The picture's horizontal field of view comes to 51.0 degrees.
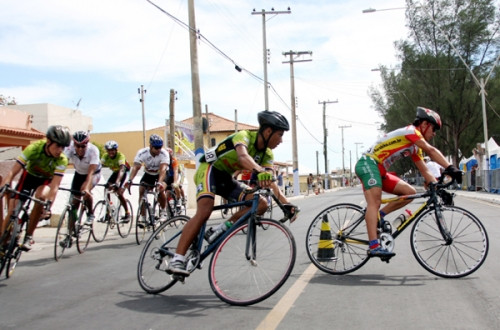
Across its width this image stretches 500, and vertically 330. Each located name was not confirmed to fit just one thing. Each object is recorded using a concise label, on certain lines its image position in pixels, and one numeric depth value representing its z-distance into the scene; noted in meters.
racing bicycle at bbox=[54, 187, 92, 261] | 8.27
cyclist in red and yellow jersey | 5.93
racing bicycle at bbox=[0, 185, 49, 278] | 6.18
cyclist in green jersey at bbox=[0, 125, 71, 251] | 6.63
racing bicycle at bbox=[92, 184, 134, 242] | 10.41
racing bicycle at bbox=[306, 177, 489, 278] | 5.95
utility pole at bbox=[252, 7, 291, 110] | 35.66
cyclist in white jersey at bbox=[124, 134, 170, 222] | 10.20
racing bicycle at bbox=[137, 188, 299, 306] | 4.77
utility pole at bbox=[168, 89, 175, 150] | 30.39
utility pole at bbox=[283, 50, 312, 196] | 47.51
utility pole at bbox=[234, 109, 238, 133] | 56.00
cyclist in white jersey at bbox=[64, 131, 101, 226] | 8.30
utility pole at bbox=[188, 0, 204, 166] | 20.36
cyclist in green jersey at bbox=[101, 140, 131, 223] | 10.35
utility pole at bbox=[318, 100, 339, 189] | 72.44
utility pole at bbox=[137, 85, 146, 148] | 57.84
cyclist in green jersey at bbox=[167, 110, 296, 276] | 5.03
